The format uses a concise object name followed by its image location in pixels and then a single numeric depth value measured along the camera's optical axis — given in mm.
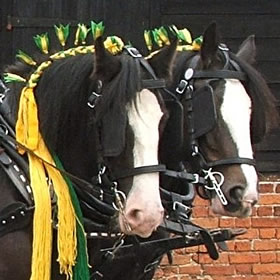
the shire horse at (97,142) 5911
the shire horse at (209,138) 6885
